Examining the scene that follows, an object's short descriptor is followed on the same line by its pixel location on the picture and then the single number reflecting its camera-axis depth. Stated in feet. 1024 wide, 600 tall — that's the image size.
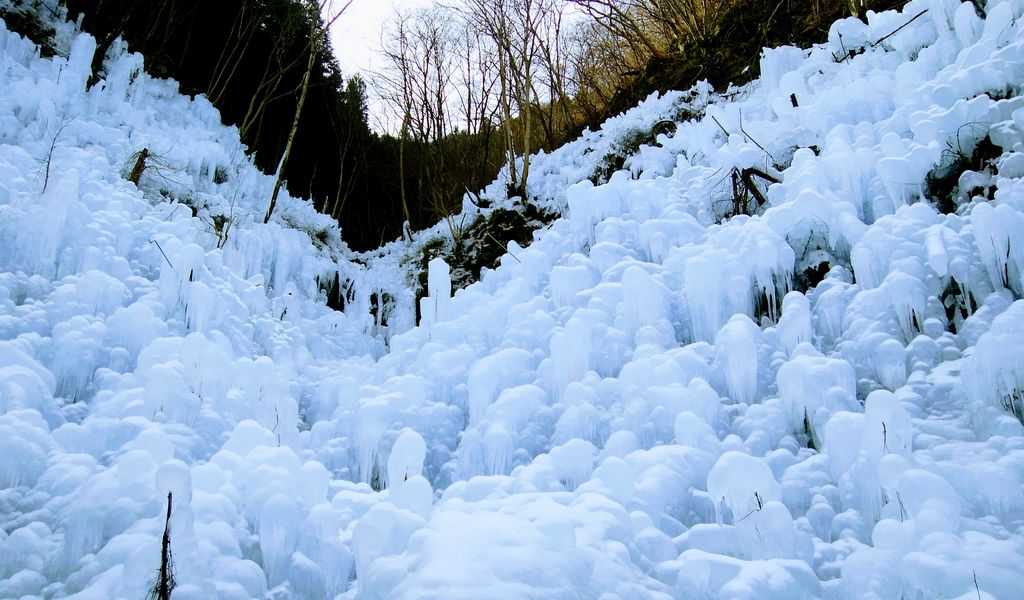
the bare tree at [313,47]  24.98
